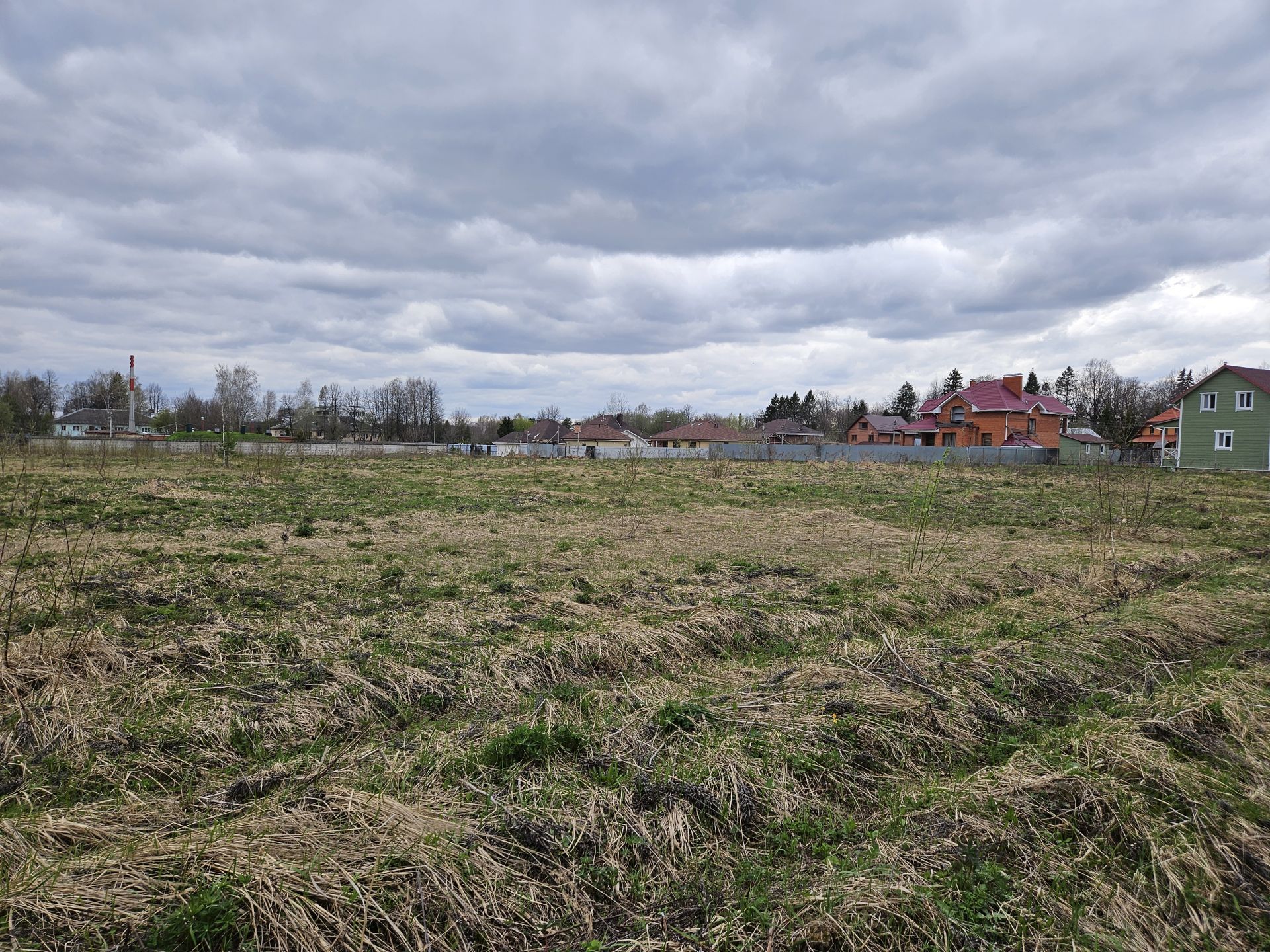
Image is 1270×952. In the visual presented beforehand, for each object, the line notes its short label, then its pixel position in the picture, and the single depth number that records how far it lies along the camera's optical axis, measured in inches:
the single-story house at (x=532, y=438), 2551.7
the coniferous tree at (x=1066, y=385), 3676.2
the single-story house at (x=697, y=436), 2977.4
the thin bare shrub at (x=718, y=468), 937.5
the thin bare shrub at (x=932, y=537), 322.7
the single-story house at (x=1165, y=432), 1673.5
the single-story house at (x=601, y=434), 2780.5
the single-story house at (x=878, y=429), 2672.2
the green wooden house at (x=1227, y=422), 1347.2
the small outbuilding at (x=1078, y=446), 1643.3
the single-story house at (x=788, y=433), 2869.1
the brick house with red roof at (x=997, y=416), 2015.3
